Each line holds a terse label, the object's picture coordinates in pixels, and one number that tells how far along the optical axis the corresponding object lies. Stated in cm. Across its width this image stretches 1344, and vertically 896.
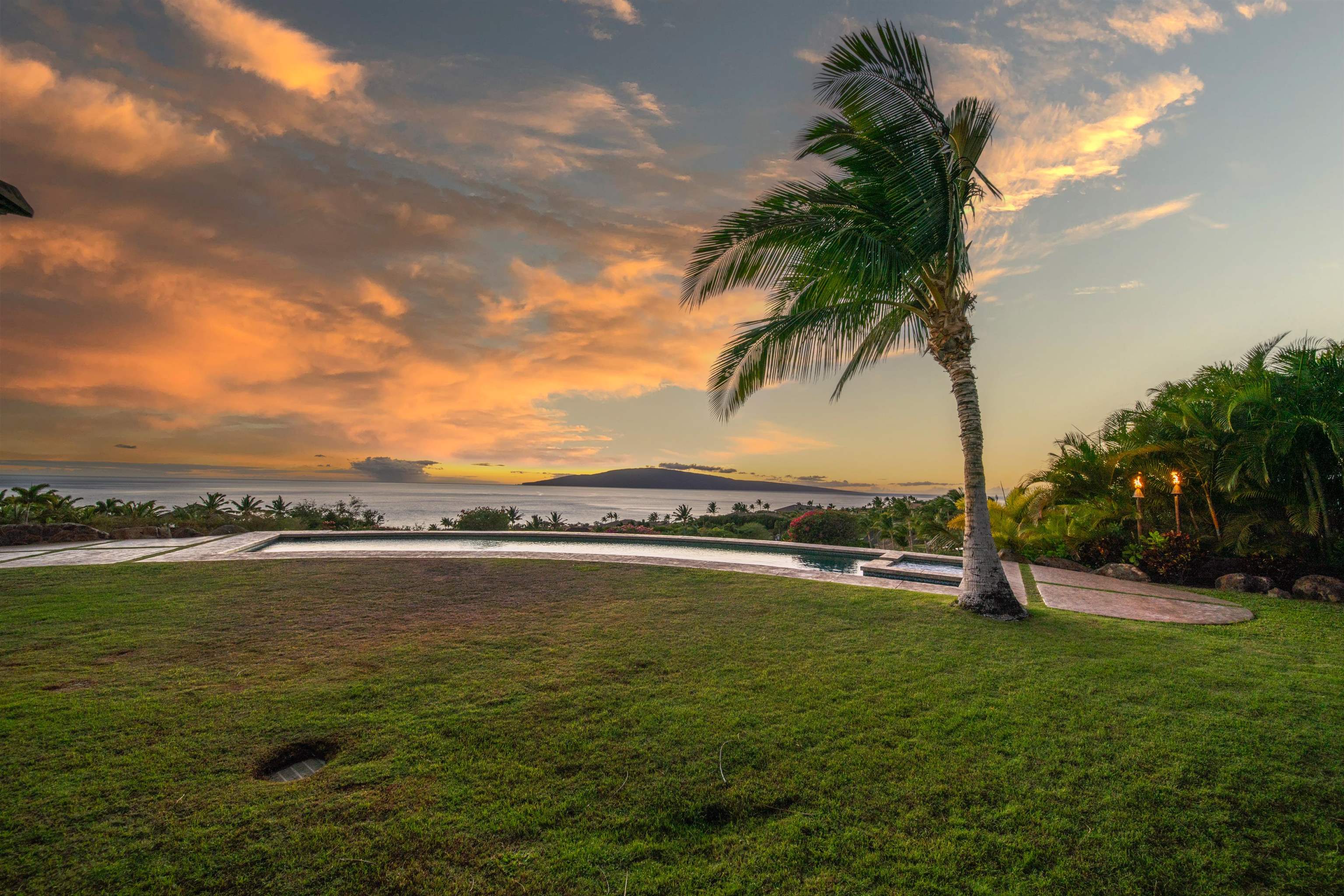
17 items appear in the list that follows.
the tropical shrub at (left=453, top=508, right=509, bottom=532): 1869
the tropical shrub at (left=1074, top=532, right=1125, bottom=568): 953
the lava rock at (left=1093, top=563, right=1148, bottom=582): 855
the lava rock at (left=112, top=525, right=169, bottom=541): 1234
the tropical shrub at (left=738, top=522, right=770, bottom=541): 1733
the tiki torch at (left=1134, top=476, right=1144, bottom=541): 920
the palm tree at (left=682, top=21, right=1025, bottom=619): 555
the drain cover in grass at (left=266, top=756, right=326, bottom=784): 254
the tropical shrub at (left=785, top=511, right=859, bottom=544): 1507
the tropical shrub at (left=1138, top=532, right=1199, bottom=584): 848
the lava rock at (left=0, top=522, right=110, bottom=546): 1075
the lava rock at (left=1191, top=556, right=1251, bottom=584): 828
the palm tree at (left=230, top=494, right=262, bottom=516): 1721
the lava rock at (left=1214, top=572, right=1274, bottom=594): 759
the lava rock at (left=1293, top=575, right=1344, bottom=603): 692
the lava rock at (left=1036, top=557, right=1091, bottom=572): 959
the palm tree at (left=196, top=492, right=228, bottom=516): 1647
